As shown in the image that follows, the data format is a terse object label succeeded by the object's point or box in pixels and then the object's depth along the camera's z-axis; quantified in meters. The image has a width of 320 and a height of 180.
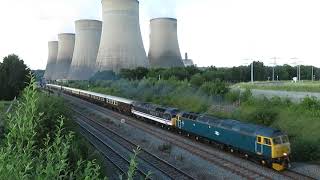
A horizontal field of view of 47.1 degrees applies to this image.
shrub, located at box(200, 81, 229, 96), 40.58
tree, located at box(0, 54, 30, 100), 51.72
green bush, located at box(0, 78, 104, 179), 4.45
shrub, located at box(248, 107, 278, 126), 26.50
